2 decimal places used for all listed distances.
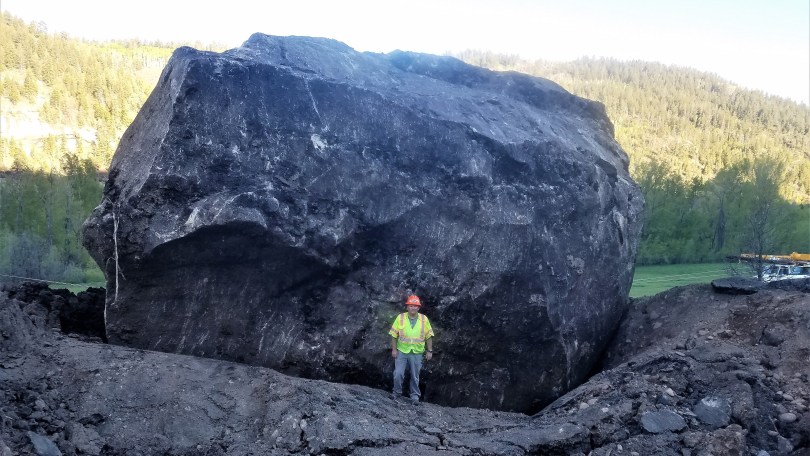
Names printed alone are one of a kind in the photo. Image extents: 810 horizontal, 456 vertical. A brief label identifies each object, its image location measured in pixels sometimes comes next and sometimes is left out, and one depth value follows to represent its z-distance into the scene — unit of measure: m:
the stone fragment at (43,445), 4.30
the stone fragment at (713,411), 5.26
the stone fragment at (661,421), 5.16
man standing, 6.40
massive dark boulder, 6.21
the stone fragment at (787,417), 5.27
